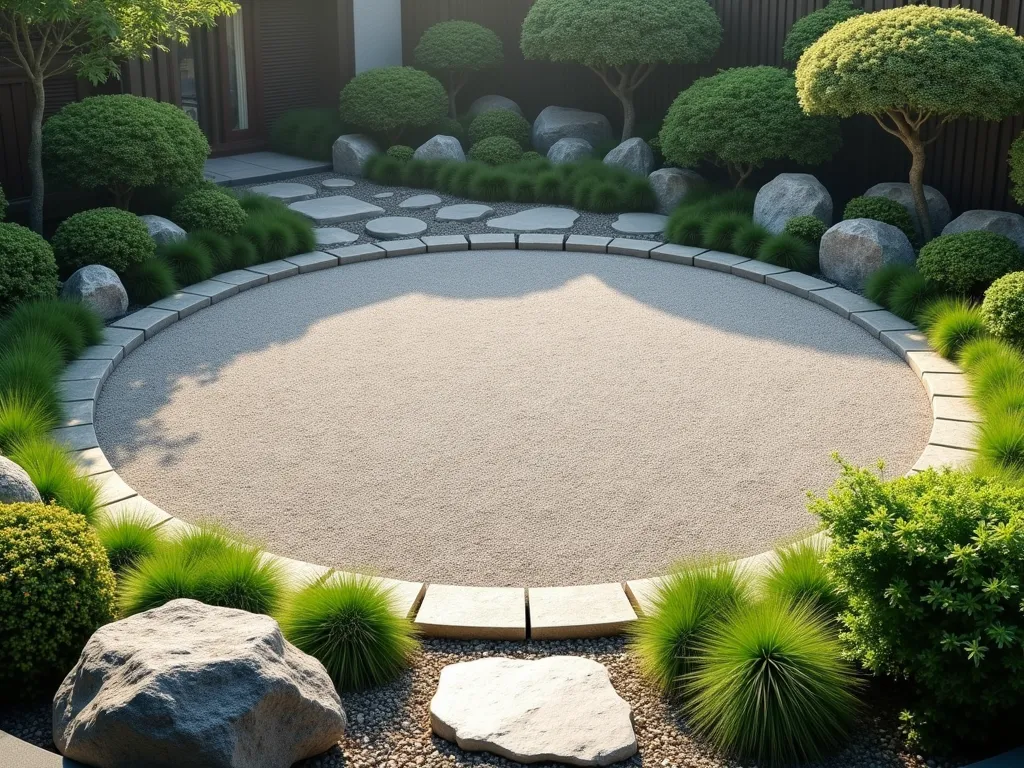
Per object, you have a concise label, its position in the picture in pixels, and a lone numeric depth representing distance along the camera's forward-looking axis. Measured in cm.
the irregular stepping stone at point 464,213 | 1051
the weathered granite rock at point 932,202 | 915
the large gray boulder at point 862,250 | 832
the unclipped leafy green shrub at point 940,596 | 335
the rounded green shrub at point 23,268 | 725
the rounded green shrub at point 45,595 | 374
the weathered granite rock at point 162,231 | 880
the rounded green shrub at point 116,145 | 884
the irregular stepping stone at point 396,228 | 1002
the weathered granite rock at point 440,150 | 1202
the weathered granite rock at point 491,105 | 1352
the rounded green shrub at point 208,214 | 918
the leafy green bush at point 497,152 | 1195
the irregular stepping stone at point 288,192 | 1128
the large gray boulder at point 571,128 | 1248
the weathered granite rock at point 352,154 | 1232
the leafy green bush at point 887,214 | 882
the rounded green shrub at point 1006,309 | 665
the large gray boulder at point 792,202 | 931
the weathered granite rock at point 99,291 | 770
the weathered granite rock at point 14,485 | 434
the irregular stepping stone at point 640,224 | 997
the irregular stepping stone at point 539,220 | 1016
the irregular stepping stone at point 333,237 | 980
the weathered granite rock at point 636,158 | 1115
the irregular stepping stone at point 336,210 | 1048
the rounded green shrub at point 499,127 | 1256
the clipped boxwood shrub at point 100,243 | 812
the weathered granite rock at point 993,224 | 828
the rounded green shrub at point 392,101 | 1241
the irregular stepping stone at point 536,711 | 355
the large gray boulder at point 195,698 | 317
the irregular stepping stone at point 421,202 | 1098
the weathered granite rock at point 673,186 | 1048
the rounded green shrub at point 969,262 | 756
